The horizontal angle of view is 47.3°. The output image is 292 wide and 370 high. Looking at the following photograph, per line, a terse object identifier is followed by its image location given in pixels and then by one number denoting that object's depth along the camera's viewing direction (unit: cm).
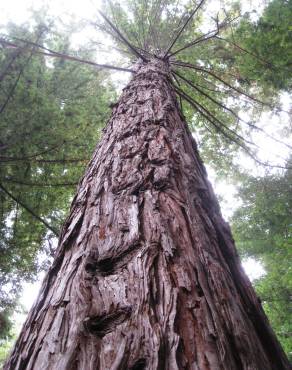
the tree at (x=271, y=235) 715
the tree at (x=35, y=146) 477
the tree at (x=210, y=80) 743
